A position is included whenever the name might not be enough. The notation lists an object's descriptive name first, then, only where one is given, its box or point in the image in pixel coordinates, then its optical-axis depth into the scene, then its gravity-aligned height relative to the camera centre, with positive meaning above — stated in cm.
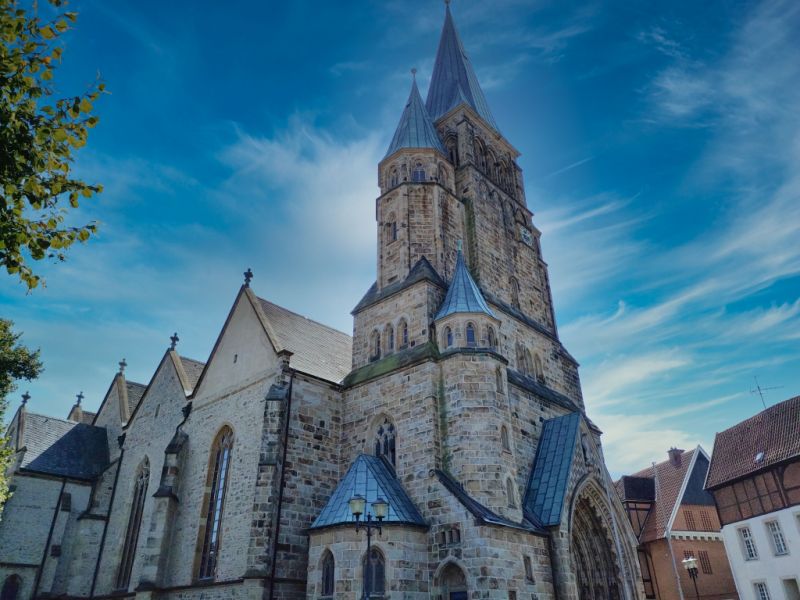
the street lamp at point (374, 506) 1343 +217
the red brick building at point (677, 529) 3412 +412
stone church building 1756 +579
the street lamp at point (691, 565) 2541 +147
